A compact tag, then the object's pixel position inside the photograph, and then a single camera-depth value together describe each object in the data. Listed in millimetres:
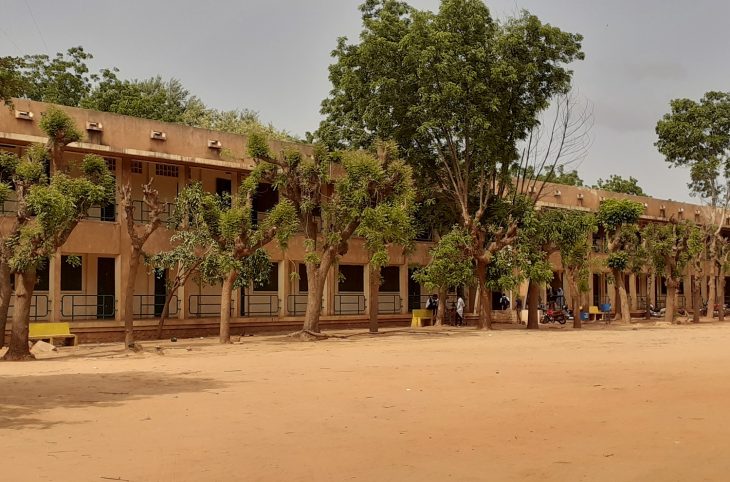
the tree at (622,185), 59531
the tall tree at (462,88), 26953
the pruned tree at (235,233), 22047
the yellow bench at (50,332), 21812
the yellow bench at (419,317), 32688
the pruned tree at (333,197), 23438
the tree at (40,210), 16922
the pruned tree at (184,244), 23734
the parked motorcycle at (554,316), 35406
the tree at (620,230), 33906
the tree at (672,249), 35906
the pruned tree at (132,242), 19900
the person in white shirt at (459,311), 33162
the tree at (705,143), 40125
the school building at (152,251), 23922
